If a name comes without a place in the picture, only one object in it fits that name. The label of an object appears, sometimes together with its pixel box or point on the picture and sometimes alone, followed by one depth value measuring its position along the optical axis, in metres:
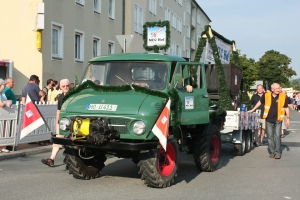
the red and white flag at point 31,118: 8.97
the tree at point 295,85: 170.62
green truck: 7.42
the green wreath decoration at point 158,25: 16.39
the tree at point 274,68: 115.61
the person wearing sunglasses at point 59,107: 9.58
